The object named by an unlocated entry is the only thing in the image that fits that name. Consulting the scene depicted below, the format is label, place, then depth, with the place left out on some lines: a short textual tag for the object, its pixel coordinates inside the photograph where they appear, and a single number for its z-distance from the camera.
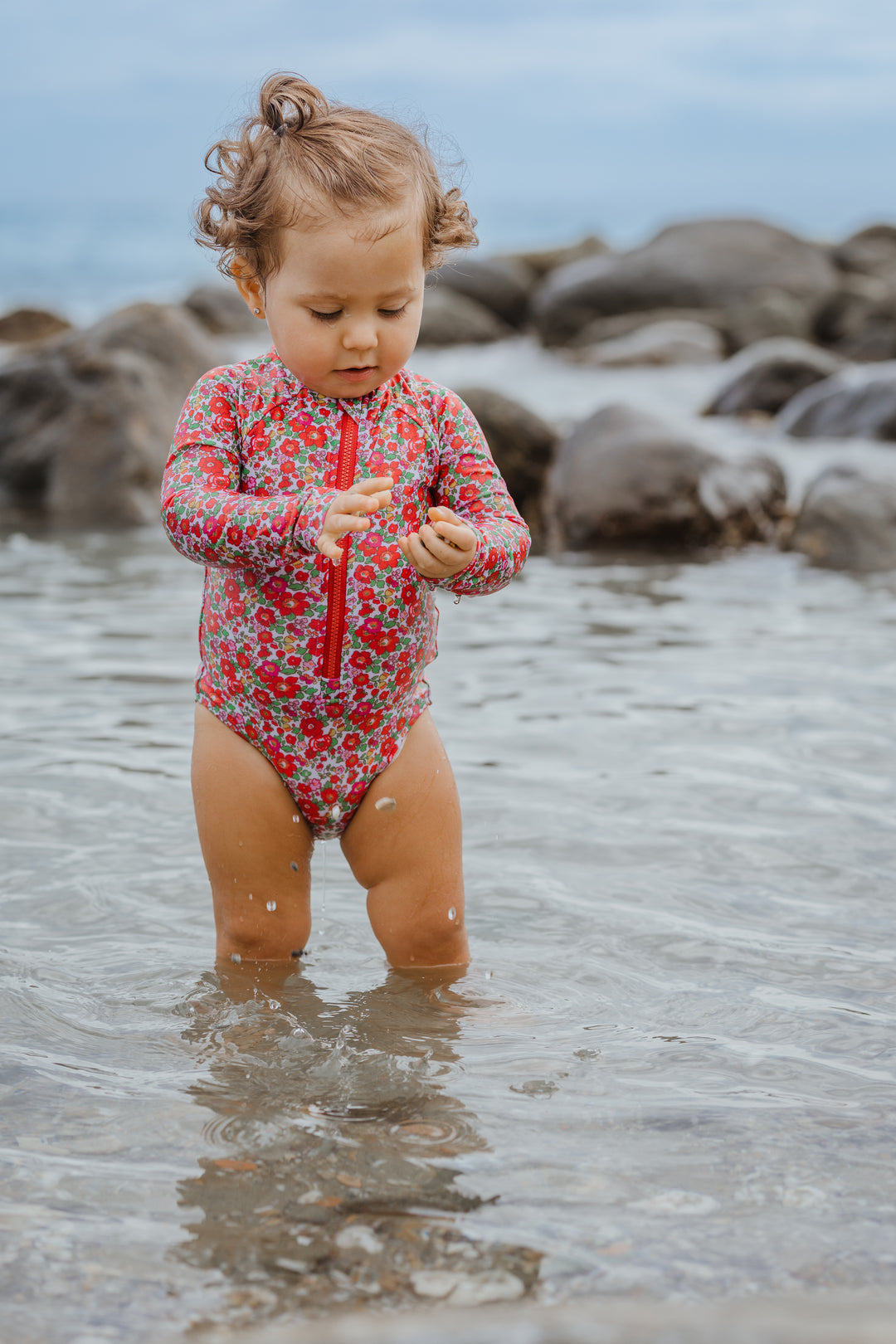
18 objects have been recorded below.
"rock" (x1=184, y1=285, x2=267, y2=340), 21.83
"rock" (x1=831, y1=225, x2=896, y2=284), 23.61
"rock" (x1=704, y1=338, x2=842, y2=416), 14.98
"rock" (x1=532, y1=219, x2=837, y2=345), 21.77
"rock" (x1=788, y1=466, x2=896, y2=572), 8.45
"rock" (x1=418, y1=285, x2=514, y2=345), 21.66
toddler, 2.69
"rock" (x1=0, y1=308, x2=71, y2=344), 22.36
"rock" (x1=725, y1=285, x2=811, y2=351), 19.78
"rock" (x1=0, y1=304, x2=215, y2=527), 10.18
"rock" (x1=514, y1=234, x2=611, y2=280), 25.23
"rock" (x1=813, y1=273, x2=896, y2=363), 18.25
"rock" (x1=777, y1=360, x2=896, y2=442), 12.38
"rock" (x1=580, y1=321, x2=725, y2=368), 18.83
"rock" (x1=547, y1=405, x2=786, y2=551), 9.16
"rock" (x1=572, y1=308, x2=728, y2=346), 20.72
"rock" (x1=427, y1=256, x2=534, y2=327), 23.59
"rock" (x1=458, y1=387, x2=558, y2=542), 10.16
